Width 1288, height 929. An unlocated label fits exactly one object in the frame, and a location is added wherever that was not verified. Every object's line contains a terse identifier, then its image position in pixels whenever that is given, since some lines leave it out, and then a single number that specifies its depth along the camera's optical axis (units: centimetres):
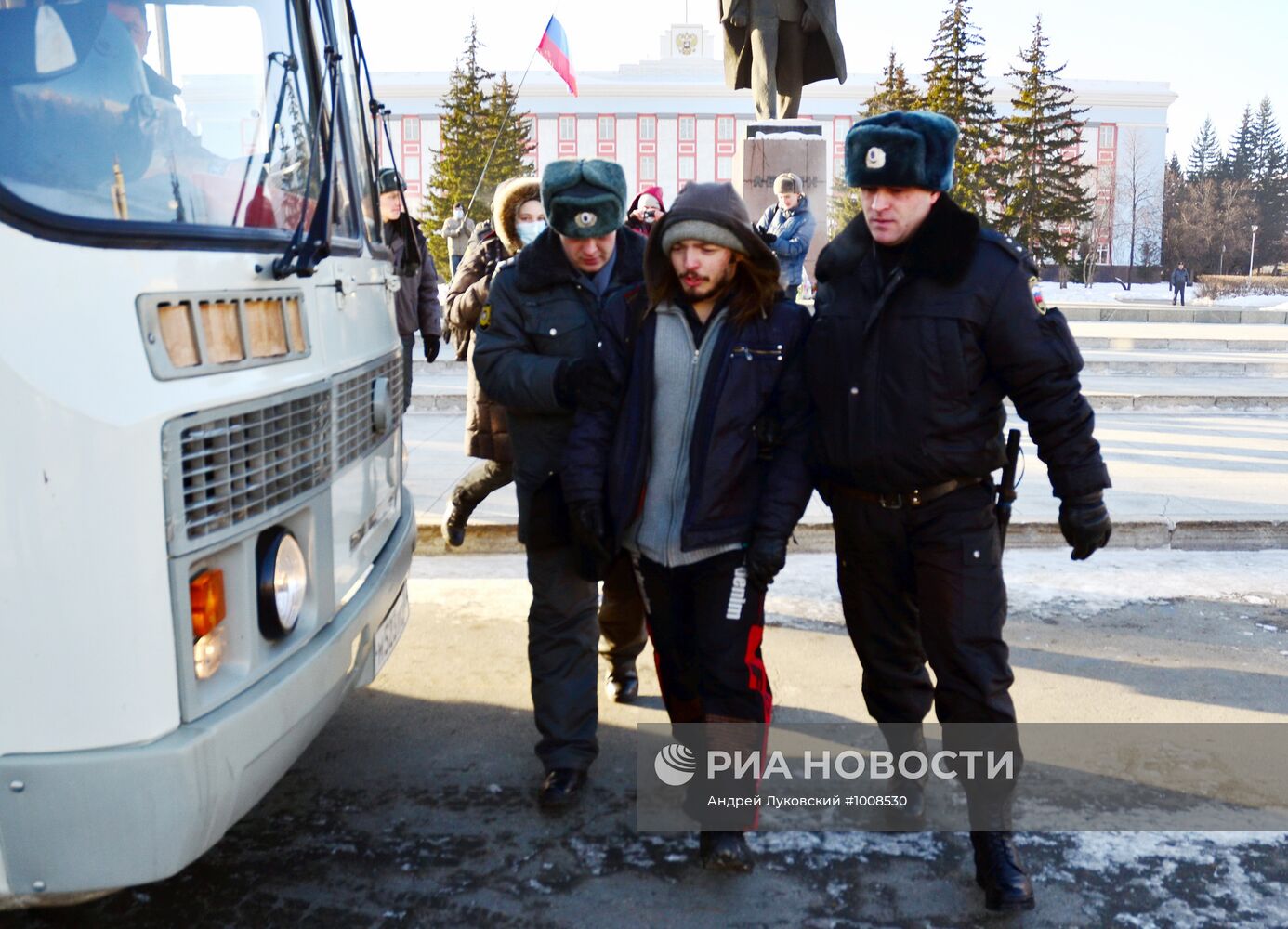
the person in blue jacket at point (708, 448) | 343
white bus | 232
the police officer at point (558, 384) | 375
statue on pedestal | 1564
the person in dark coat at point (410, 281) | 477
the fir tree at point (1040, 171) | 5634
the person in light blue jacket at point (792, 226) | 1162
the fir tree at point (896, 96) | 5500
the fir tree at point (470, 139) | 5884
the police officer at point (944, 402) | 325
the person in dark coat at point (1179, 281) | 4734
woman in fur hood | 524
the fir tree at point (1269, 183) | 9181
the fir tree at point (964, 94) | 5272
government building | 8831
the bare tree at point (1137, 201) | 8000
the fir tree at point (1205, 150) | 10962
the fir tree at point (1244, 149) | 10381
